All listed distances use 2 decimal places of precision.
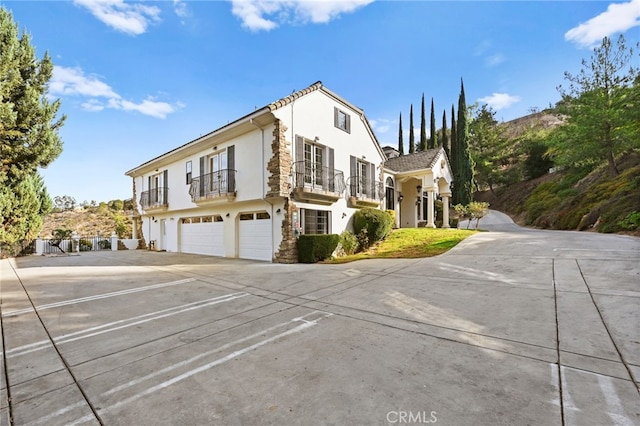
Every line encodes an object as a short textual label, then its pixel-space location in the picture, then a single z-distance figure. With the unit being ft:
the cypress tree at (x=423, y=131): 120.75
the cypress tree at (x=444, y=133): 114.01
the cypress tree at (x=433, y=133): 115.65
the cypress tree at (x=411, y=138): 121.60
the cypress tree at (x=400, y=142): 130.13
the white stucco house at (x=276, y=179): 38.93
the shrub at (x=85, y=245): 67.56
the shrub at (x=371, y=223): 48.55
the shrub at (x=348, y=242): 45.83
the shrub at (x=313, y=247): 38.83
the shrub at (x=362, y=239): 48.44
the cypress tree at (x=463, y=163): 94.22
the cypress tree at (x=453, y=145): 104.94
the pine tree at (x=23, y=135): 42.96
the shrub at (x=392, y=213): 54.45
